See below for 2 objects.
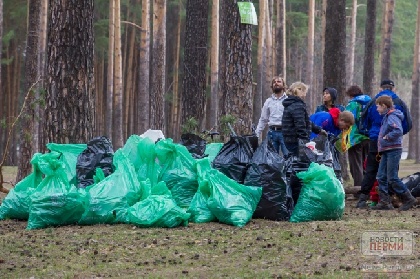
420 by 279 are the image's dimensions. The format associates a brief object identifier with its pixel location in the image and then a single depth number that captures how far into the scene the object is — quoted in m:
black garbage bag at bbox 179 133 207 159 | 11.06
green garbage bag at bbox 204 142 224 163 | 11.23
